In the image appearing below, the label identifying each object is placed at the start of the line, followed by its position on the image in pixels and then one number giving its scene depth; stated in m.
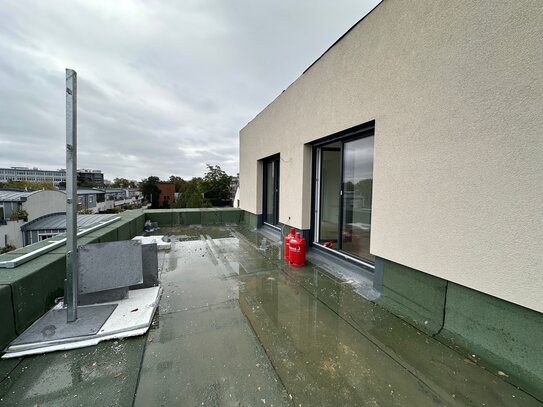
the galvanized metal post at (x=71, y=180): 1.83
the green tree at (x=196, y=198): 29.56
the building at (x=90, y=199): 30.58
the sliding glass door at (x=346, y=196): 3.45
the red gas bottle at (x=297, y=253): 3.93
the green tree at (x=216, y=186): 31.25
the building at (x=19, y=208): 15.98
